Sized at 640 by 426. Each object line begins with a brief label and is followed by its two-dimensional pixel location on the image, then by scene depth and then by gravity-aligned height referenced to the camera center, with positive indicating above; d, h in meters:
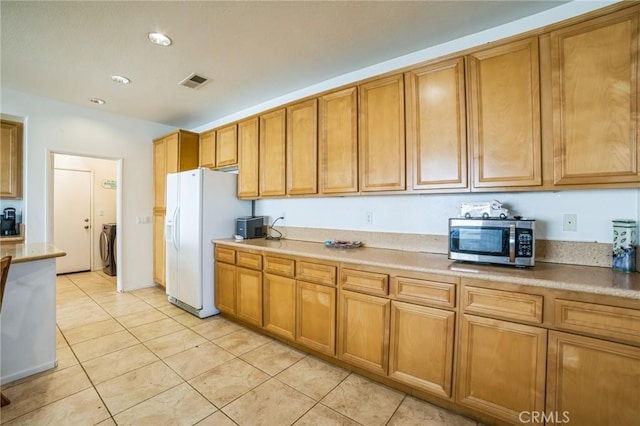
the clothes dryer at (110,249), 4.96 -0.66
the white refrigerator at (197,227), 3.14 -0.16
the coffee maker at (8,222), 3.49 -0.10
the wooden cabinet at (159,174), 4.16 +0.63
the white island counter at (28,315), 1.98 -0.76
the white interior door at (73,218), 5.01 -0.07
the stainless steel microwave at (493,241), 1.65 -0.18
